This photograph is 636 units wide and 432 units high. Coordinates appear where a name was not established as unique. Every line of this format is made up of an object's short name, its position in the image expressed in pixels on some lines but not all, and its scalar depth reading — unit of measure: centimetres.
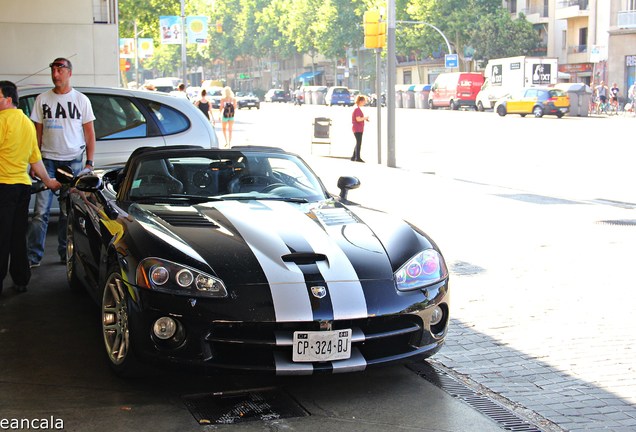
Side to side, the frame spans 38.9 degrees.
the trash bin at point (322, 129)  2362
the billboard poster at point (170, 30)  4181
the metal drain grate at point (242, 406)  448
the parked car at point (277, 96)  9598
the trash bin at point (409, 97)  6656
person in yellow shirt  684
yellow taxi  4375
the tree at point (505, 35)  7131
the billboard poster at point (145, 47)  5675
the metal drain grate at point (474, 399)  446
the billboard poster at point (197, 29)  4712
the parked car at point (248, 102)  7144
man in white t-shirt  800
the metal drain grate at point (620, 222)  1110
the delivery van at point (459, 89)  5903
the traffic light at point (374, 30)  2008
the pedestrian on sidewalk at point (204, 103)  2572
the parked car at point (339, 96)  7200
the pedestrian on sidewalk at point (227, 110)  2645
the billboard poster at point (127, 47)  5180
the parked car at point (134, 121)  1002
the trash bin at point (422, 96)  6469
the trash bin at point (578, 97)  4466
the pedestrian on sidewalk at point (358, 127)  2180
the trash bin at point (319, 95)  8183
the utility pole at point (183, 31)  4078
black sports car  457
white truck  5581
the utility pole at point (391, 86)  1956
